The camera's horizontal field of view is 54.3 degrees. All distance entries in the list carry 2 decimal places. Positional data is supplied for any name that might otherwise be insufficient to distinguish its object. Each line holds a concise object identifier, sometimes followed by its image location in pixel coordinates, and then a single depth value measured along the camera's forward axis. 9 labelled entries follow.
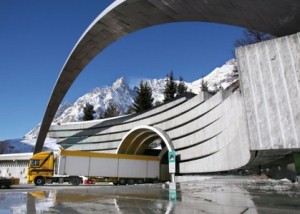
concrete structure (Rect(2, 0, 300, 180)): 11.90
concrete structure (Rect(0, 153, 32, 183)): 48.50
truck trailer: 27.11
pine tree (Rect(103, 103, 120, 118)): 80.49
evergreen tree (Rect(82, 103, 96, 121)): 72.38
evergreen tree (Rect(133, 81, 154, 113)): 62.94
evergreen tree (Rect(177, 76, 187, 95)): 67.11
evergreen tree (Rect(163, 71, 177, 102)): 64.94
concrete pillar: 13.39
